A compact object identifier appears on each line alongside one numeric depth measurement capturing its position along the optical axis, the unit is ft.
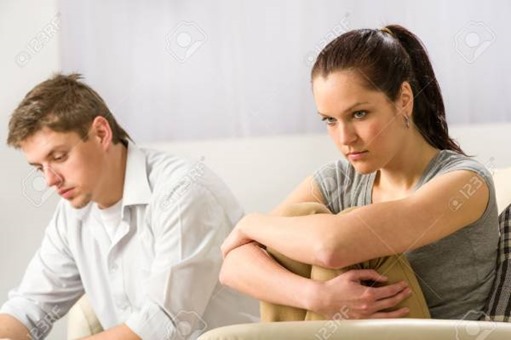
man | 8.90
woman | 7.45
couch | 10.24
